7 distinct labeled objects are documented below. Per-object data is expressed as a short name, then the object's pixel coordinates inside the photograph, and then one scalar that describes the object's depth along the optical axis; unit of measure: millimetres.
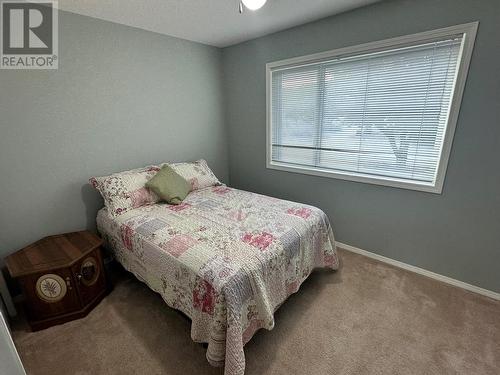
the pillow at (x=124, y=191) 2100
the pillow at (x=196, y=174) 2629
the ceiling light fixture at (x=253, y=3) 1424
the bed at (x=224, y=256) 1309
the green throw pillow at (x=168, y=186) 2266
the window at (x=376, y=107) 1842
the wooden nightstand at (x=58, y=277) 1627
